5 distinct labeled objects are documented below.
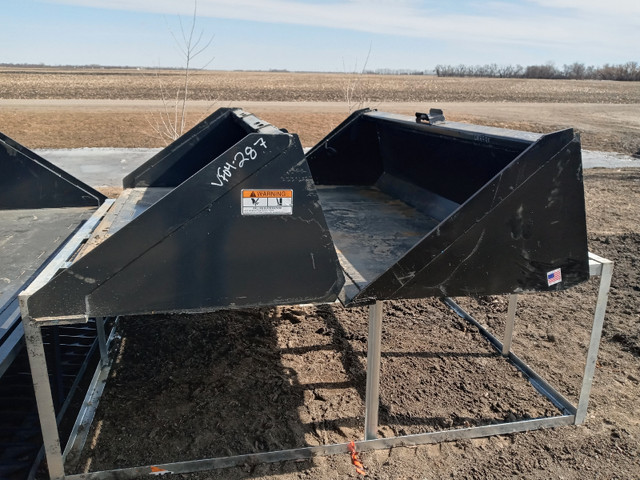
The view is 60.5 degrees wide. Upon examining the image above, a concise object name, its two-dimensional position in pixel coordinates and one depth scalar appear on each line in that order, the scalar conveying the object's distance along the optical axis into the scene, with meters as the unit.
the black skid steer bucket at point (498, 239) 2.17
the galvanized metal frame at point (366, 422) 2.18
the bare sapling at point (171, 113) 8.57
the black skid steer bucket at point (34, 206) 2.94
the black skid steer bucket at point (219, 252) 1.99
